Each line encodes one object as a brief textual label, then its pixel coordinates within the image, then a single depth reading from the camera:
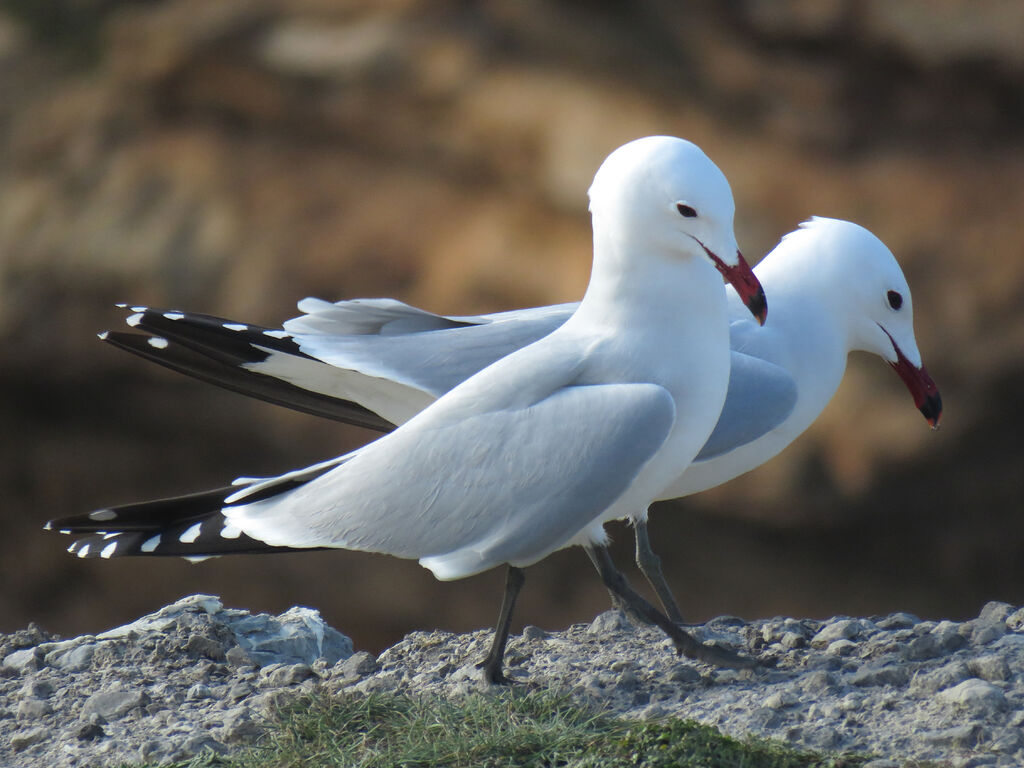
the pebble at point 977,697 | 10.33
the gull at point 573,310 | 10.56
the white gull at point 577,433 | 10.37
